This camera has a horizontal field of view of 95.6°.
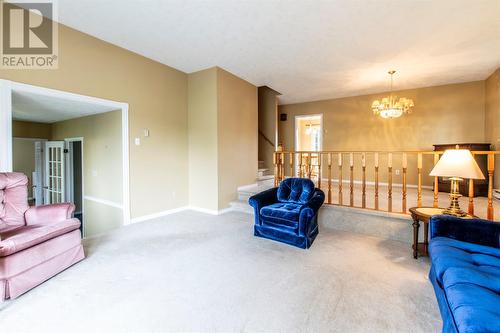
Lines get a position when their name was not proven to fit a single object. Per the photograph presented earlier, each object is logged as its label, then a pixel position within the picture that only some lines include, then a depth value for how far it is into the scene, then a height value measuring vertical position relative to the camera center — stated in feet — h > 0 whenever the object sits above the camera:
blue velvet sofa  3.53 -2.29
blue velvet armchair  9.69 -2.15
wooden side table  8.45 -2.38
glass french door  17.54 -0.67
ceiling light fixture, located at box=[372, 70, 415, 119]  15.31 +3.87
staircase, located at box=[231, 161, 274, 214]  15.47 -1.89
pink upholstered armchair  6.21 -2.28
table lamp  7.32 -0.22
